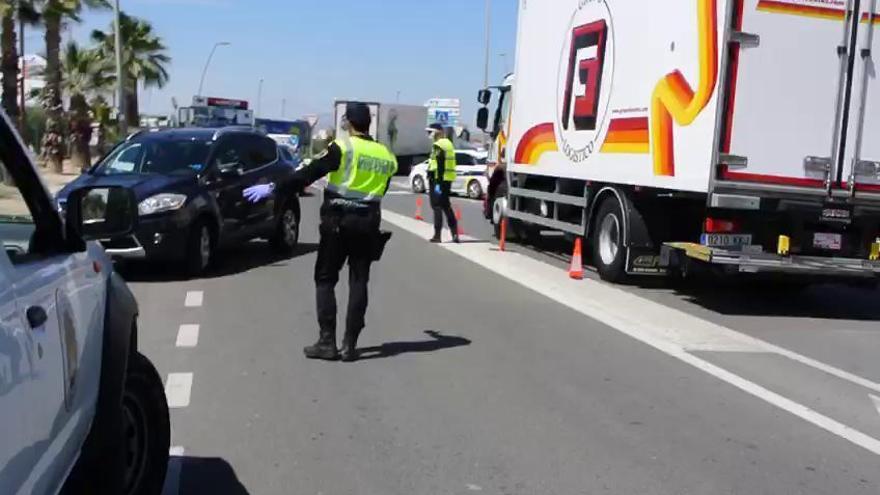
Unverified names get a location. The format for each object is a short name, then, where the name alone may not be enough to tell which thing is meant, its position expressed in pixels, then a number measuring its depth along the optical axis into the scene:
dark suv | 11.14
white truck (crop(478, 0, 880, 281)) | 9.66
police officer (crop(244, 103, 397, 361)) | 7.29
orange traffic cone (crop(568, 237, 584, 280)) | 12.45
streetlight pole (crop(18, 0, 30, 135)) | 28.88
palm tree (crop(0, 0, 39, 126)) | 27.41
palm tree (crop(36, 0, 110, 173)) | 29.72
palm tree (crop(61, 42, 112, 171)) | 37.44
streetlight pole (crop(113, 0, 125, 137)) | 33.78
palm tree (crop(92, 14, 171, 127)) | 48.41
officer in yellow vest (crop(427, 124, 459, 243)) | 15.87
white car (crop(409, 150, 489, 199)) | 31.47
